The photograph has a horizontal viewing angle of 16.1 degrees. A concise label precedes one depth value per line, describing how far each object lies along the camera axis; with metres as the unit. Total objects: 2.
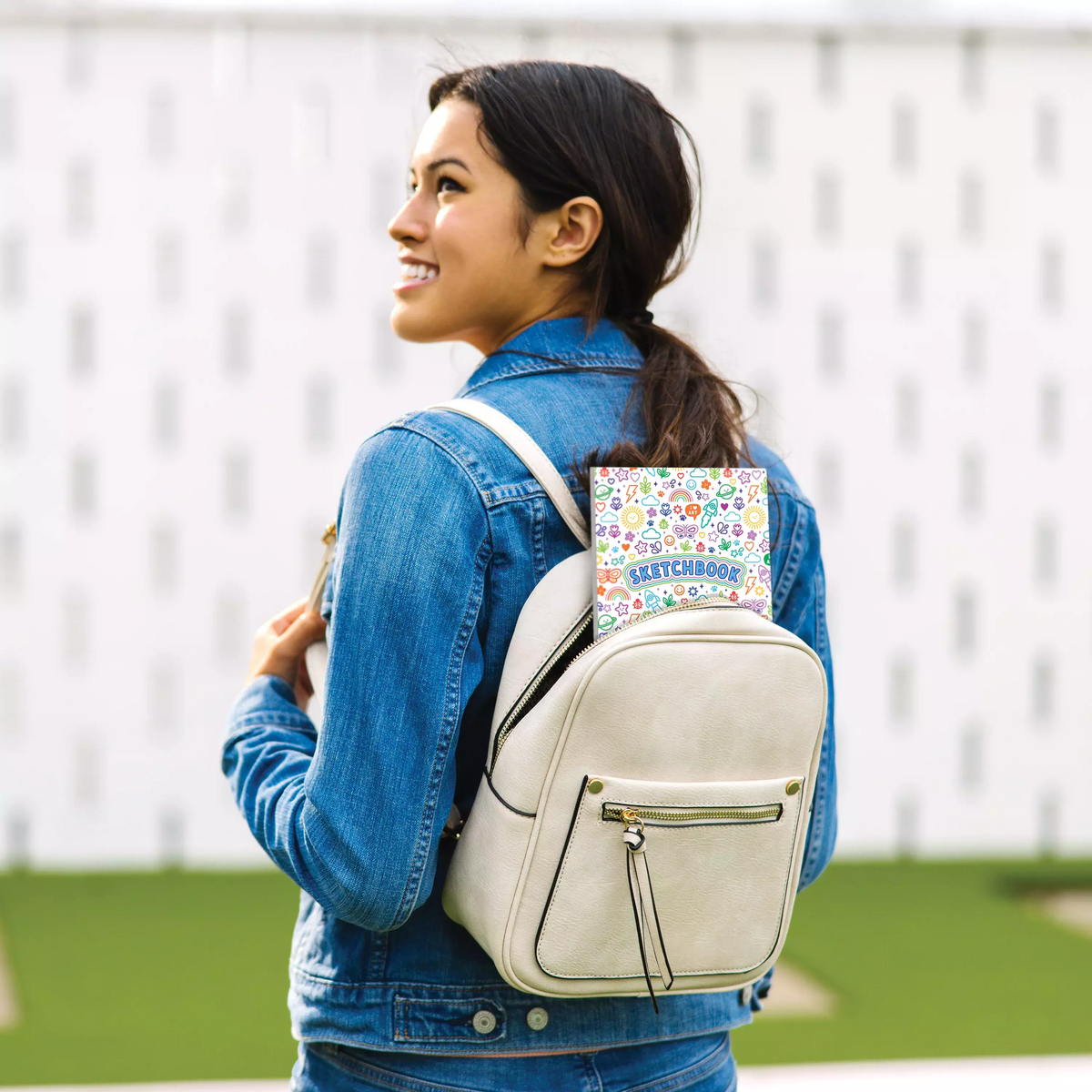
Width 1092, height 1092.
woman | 2.70
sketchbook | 2.73
